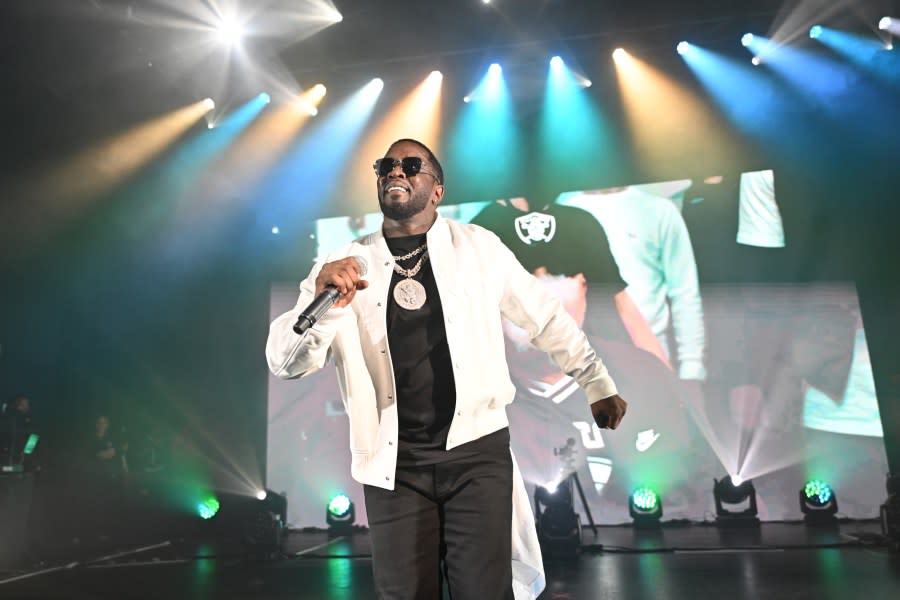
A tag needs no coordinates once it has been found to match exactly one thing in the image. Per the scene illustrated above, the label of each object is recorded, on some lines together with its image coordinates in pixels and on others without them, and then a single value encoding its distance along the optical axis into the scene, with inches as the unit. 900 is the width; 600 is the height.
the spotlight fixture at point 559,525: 185.9
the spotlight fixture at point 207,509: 266.4
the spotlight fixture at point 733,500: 232.2
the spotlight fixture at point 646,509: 235.3
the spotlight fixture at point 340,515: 252.4
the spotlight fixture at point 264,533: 207.2
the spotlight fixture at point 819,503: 229.3
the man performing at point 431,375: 59.7
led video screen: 234.4
